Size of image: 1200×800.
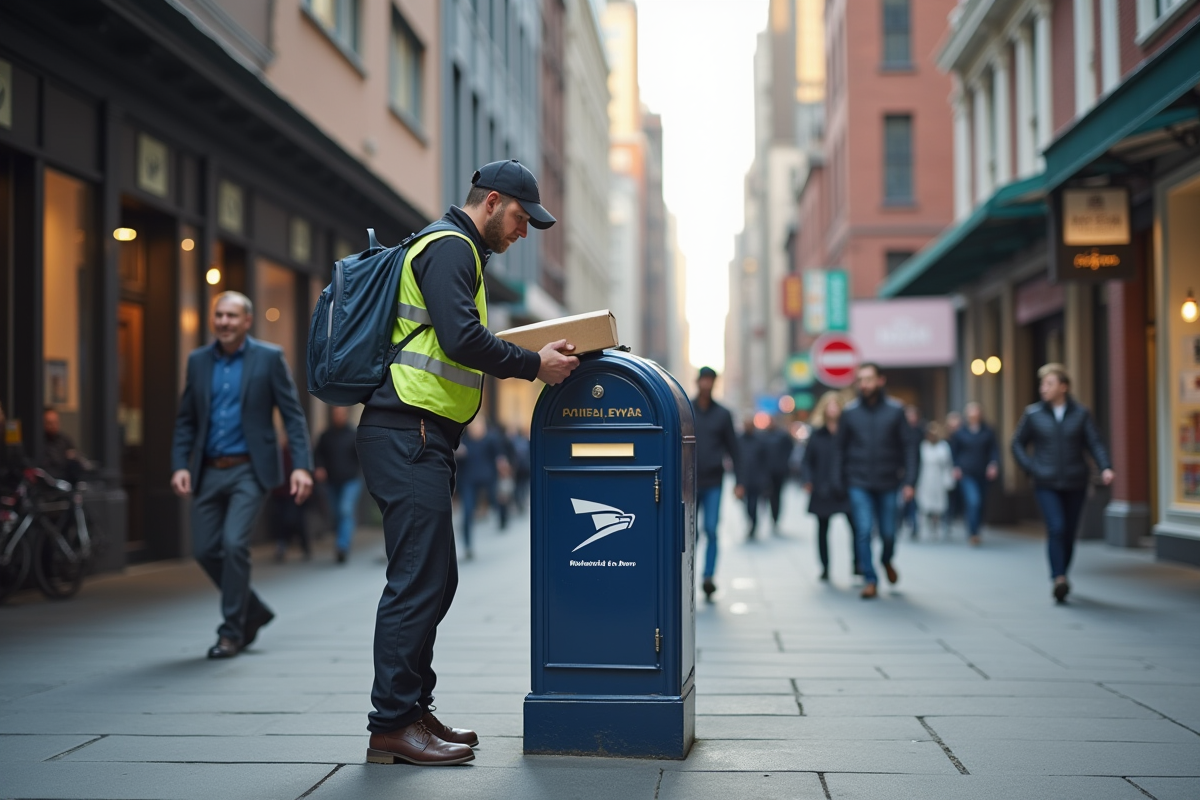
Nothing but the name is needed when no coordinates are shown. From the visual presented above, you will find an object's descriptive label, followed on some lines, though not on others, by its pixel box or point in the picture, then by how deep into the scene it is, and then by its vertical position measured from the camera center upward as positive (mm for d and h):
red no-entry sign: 17984 +771
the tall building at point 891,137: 39656 +8275
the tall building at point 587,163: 53875 +11370
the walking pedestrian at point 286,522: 14578 -1114
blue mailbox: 5027 -559
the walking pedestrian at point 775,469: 21844 -854
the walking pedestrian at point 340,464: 15062 -498
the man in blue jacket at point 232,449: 7551 -164
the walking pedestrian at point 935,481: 19406 -951
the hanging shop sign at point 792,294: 54284 +4965
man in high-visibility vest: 4820 -85
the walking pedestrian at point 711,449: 11297 -280
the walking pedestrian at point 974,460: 18109 -608
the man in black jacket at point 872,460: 11516 -375
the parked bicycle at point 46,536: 9758 -863
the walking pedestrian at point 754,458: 21141 -662
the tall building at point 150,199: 10930 +2277
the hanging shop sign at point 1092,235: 14195 +1901
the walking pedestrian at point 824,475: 12586 -594
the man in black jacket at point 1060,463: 10680 -386
